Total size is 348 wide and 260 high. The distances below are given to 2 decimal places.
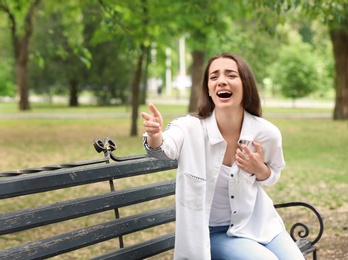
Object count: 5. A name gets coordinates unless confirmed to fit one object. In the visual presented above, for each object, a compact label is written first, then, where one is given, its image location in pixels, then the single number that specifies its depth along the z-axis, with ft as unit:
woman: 9.54
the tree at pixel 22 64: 103.14
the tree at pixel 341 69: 75.25
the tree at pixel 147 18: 37.68
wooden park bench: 9.33
